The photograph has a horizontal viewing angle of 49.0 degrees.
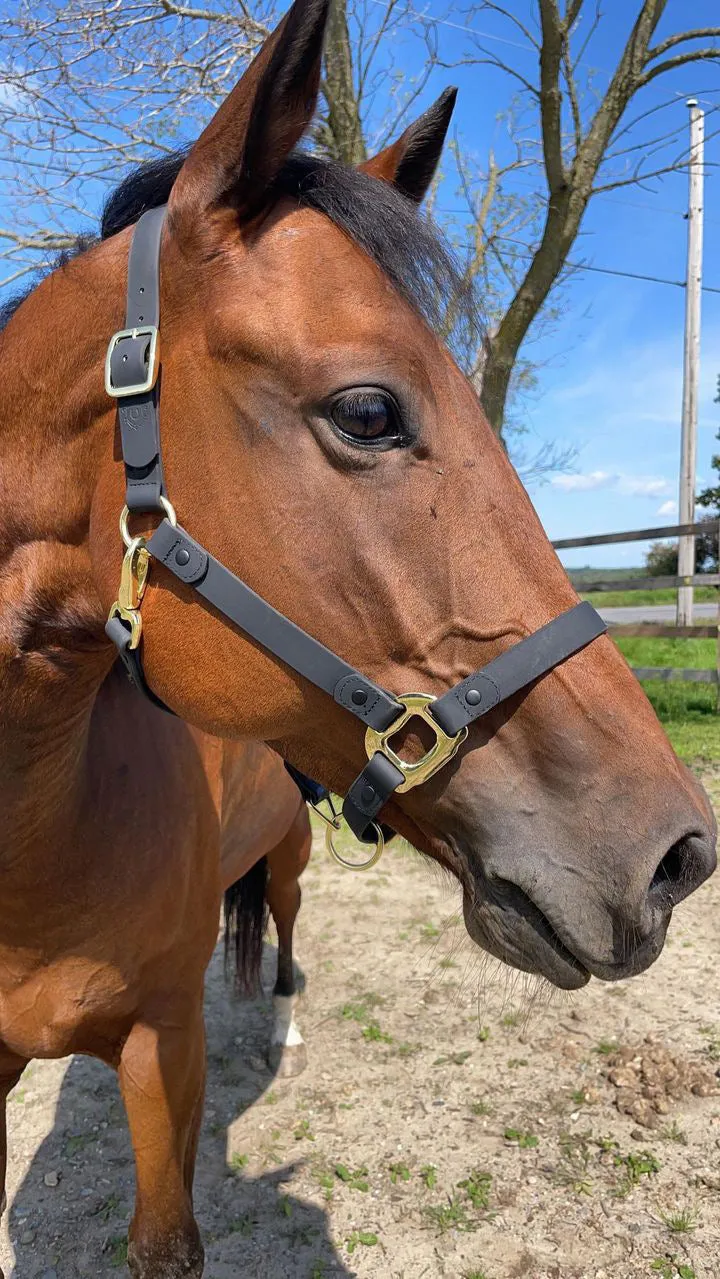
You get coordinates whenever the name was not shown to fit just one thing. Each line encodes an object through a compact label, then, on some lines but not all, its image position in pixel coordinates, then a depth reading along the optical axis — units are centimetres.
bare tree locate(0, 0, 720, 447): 652
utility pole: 1338
